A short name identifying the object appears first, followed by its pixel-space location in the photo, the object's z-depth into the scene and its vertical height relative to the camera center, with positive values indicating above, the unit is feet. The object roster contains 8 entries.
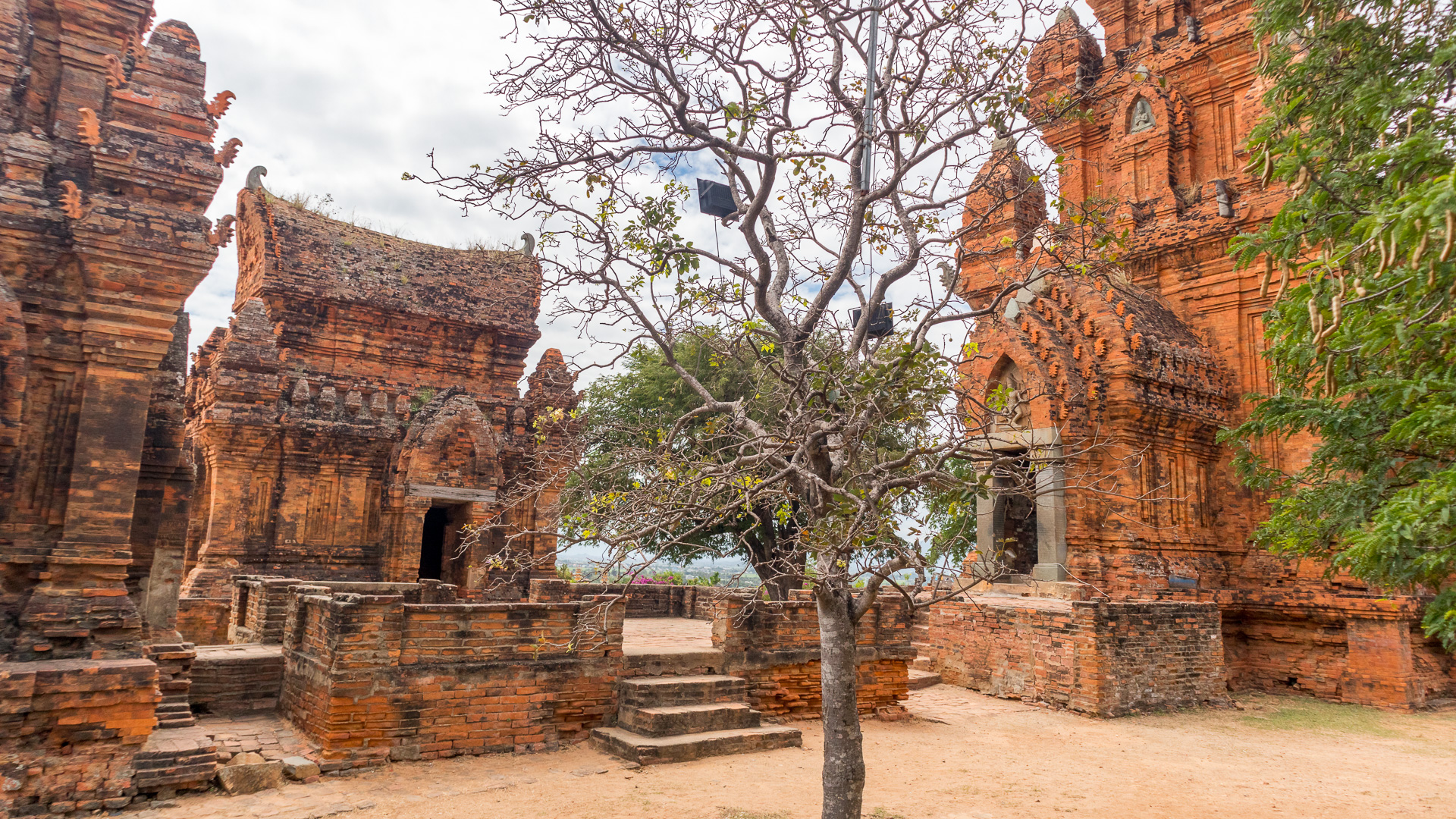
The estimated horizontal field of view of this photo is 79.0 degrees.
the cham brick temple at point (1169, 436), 39.14 +6.11
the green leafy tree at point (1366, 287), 14.37 +4.93
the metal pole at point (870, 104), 21.53 +14.22
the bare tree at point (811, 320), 17.85 +5.31
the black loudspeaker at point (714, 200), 29.99 +11.77
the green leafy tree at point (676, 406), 55.88 +10.55
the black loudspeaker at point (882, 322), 27.09 +7.20
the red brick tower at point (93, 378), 19.70 +3.79
